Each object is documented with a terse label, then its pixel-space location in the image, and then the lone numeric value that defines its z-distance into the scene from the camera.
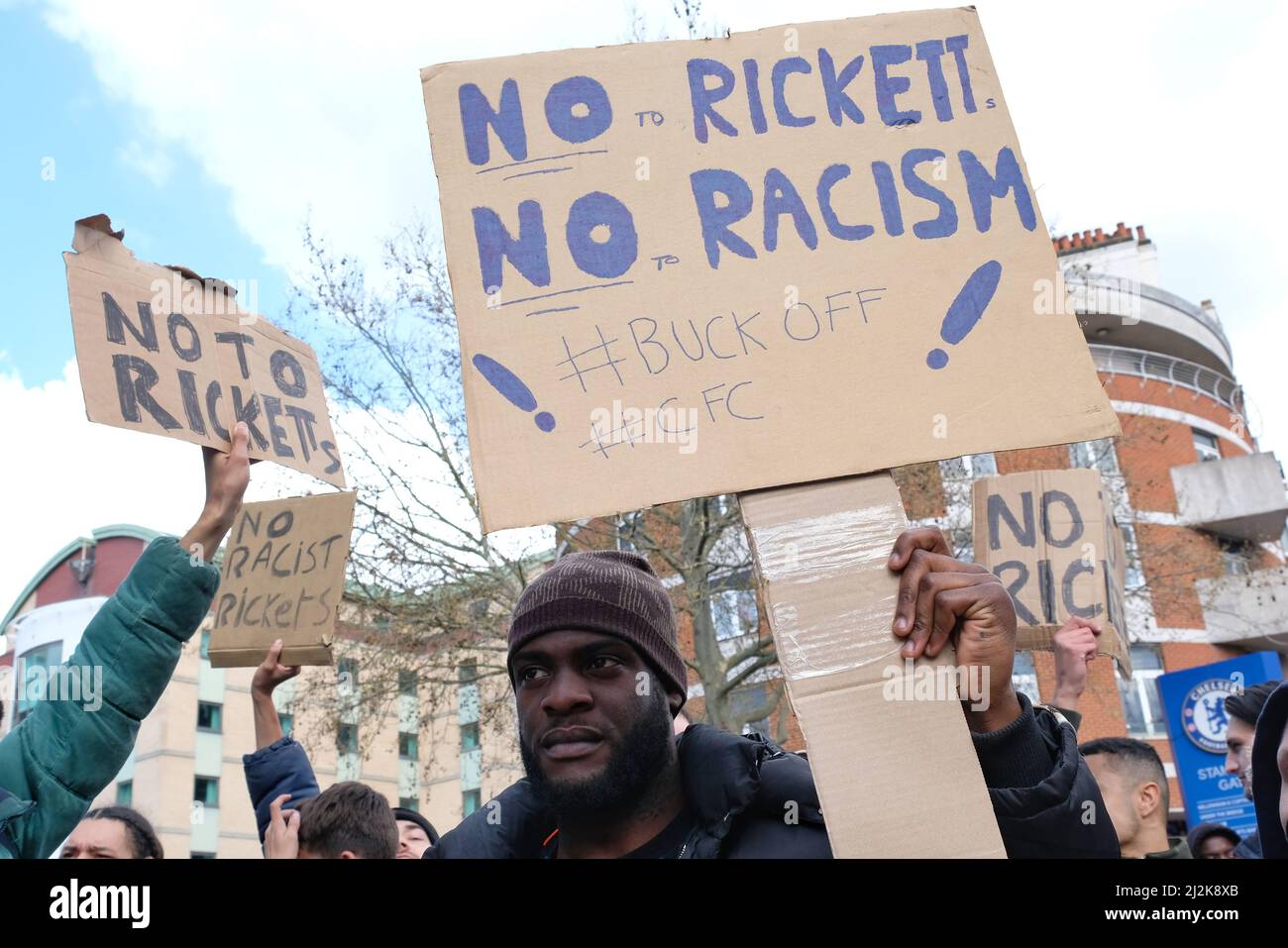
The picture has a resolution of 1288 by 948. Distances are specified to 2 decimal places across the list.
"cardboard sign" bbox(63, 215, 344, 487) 2.41
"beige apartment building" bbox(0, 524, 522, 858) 31.94
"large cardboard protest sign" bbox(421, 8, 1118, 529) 1.70
